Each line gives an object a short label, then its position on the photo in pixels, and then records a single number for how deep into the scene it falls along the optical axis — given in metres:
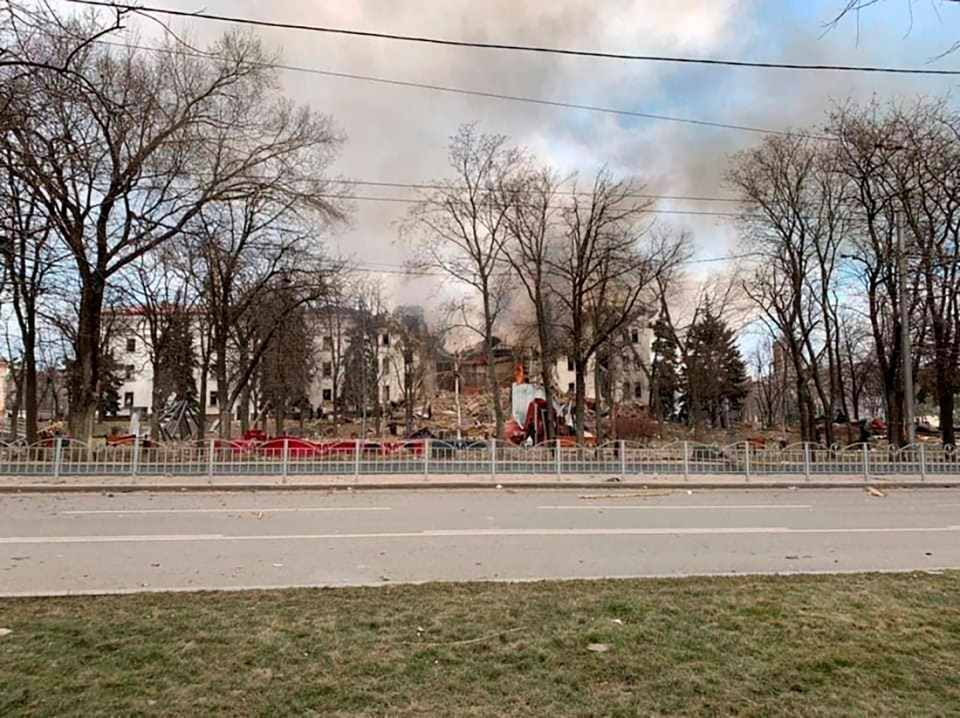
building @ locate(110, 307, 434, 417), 47.35
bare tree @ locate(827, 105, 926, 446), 26.67
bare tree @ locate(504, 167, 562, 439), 32.94
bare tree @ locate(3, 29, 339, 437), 21.73
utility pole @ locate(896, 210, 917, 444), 22.11
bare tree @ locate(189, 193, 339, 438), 29.09
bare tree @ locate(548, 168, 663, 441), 32.00
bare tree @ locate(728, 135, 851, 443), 31.38
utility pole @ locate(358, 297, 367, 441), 57.49
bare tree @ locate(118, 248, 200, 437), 29.09
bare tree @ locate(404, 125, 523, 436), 33.06
